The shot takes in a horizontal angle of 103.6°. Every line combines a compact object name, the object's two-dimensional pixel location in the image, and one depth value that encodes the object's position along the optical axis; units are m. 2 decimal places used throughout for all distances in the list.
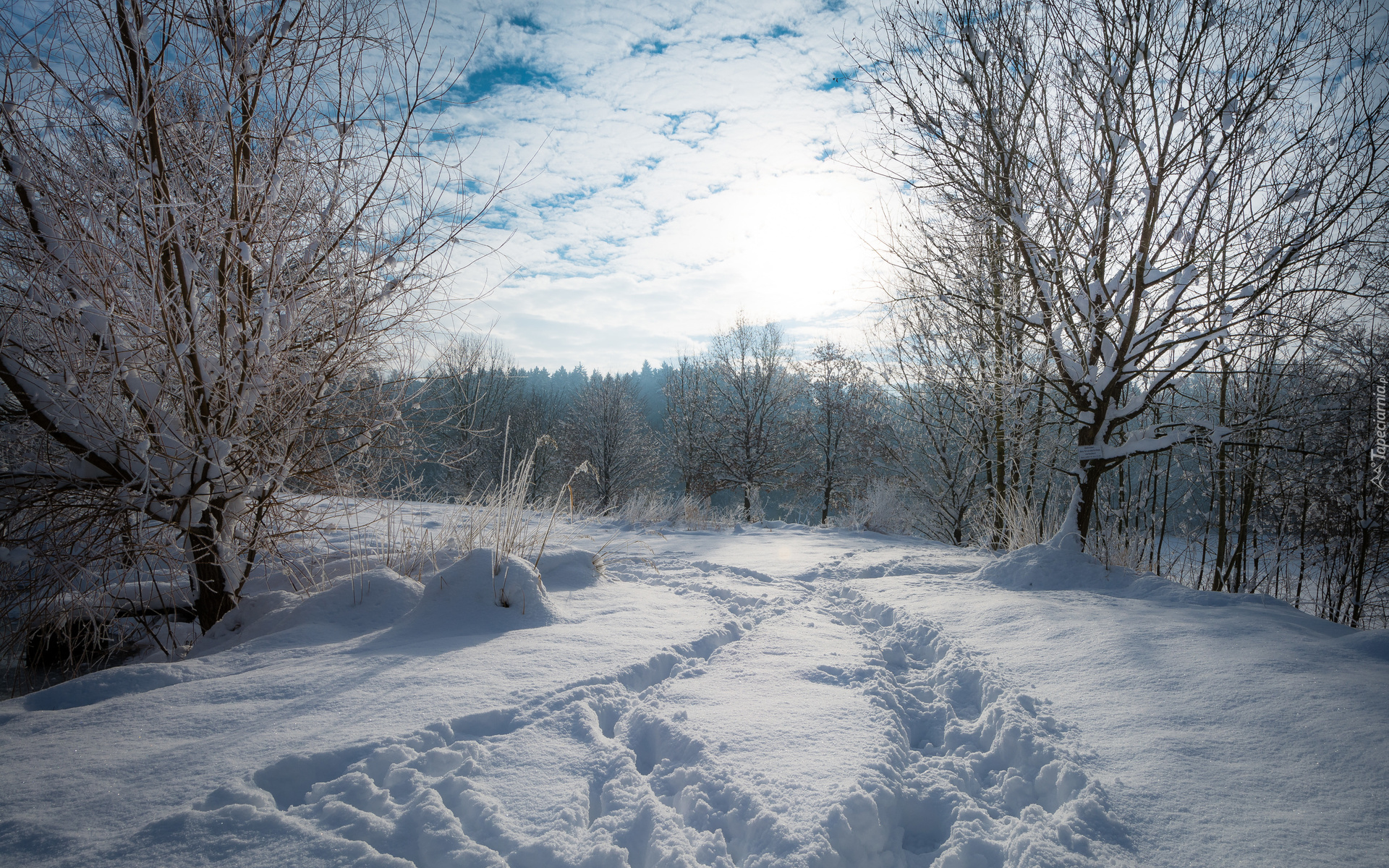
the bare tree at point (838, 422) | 18.56
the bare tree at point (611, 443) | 25.91
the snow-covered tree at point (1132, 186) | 3.92
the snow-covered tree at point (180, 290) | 2.42
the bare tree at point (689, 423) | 21.12
